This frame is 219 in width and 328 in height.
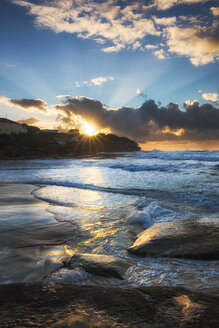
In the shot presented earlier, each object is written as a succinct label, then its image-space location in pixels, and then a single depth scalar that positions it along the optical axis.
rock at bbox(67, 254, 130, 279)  2.02
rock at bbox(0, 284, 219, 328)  1.24
